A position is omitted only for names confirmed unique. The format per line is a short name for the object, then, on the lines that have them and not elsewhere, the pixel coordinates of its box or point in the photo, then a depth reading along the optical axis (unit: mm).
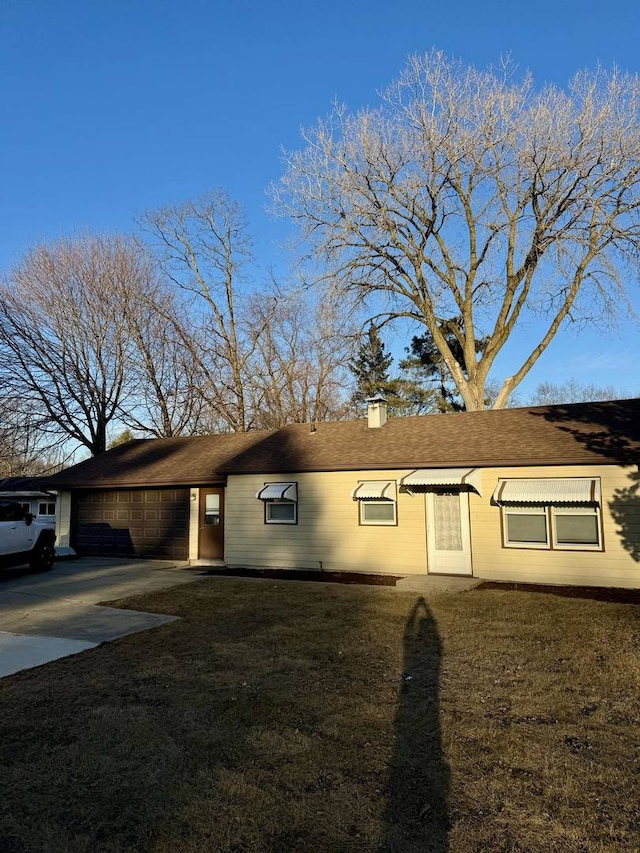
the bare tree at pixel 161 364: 25297
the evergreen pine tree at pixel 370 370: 33750
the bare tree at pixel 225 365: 27547
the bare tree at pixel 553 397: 46359
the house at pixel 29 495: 25250
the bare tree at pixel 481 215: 18438
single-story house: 10883
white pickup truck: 12258
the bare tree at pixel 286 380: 29125
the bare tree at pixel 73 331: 23000
